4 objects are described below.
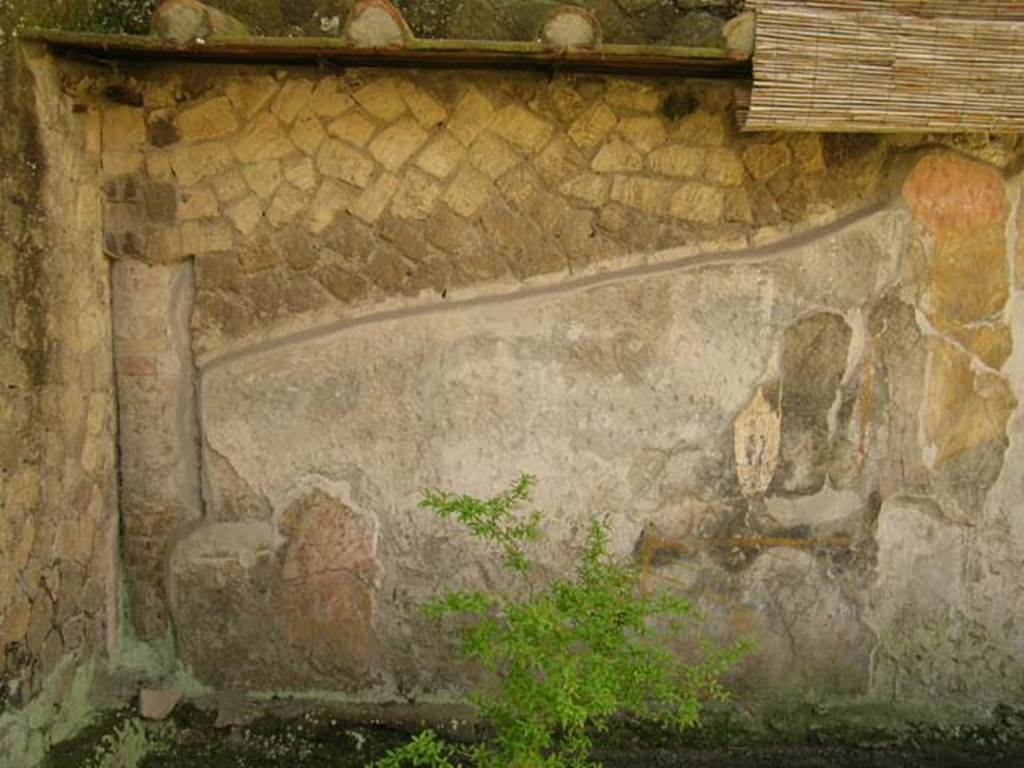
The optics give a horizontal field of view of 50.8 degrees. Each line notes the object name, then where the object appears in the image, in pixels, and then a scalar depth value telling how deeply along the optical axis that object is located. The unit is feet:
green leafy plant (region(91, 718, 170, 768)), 9.84
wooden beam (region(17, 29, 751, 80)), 8.83
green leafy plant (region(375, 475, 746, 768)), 7.94
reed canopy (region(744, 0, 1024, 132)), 8.88
